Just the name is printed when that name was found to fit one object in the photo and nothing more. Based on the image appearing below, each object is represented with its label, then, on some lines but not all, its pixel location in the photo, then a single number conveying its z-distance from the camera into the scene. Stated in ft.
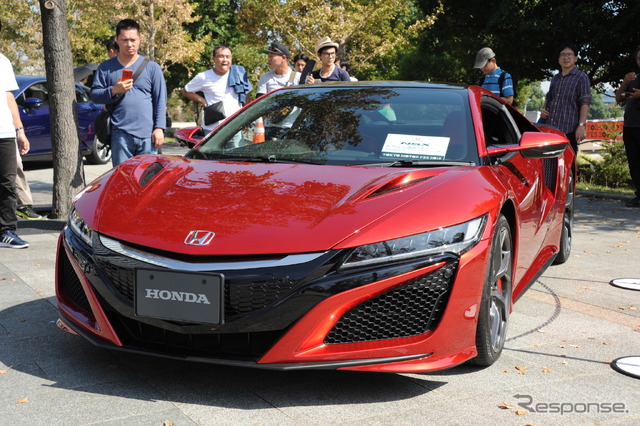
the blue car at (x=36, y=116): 40.81
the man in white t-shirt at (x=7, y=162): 21.18
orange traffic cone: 14.83
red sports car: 10.06
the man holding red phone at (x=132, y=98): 22.39
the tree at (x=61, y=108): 25.48
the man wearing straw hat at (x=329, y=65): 29.99
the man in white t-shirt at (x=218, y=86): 26.43
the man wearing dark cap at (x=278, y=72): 29.45
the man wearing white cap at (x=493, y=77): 29.68
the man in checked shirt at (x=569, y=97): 30.09
